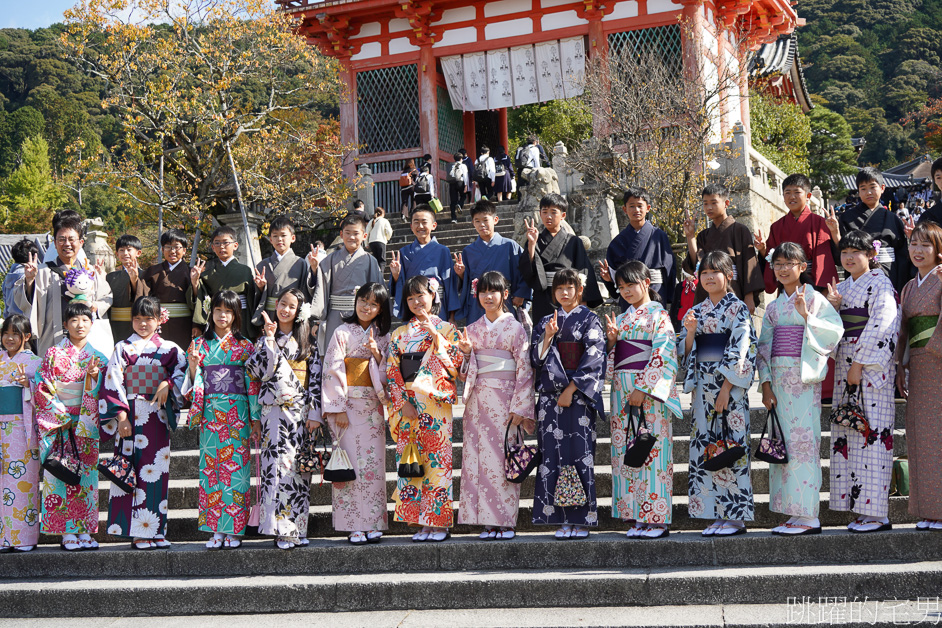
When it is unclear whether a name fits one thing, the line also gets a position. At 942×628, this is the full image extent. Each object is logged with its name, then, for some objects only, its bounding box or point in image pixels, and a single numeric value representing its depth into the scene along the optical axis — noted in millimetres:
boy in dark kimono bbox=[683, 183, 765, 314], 5949
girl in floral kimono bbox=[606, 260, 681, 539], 4527
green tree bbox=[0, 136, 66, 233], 30531
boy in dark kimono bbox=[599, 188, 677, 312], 5949
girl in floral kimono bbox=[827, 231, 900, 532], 4363
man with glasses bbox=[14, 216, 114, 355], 6160
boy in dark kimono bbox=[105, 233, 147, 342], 6270
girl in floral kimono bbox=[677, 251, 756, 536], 4473
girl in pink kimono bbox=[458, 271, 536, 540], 4738
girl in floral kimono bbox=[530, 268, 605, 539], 4605
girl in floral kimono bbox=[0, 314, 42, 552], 5082
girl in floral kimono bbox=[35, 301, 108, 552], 5039
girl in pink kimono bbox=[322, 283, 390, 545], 4844
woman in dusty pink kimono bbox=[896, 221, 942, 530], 4320
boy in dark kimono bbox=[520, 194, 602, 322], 5891
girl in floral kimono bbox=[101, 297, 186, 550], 4930
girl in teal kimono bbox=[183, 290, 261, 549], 4855
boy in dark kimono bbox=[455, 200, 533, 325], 6012
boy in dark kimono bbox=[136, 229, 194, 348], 6379
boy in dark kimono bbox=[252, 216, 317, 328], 6000
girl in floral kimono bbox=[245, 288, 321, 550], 4801
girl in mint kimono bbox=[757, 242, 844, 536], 4387
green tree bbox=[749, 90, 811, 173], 18047
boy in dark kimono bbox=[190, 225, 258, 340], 6176
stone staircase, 4078
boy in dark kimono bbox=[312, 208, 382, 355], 6074
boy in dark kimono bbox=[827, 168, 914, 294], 5711
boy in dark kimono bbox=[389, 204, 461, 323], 6000
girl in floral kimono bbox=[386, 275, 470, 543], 4781
